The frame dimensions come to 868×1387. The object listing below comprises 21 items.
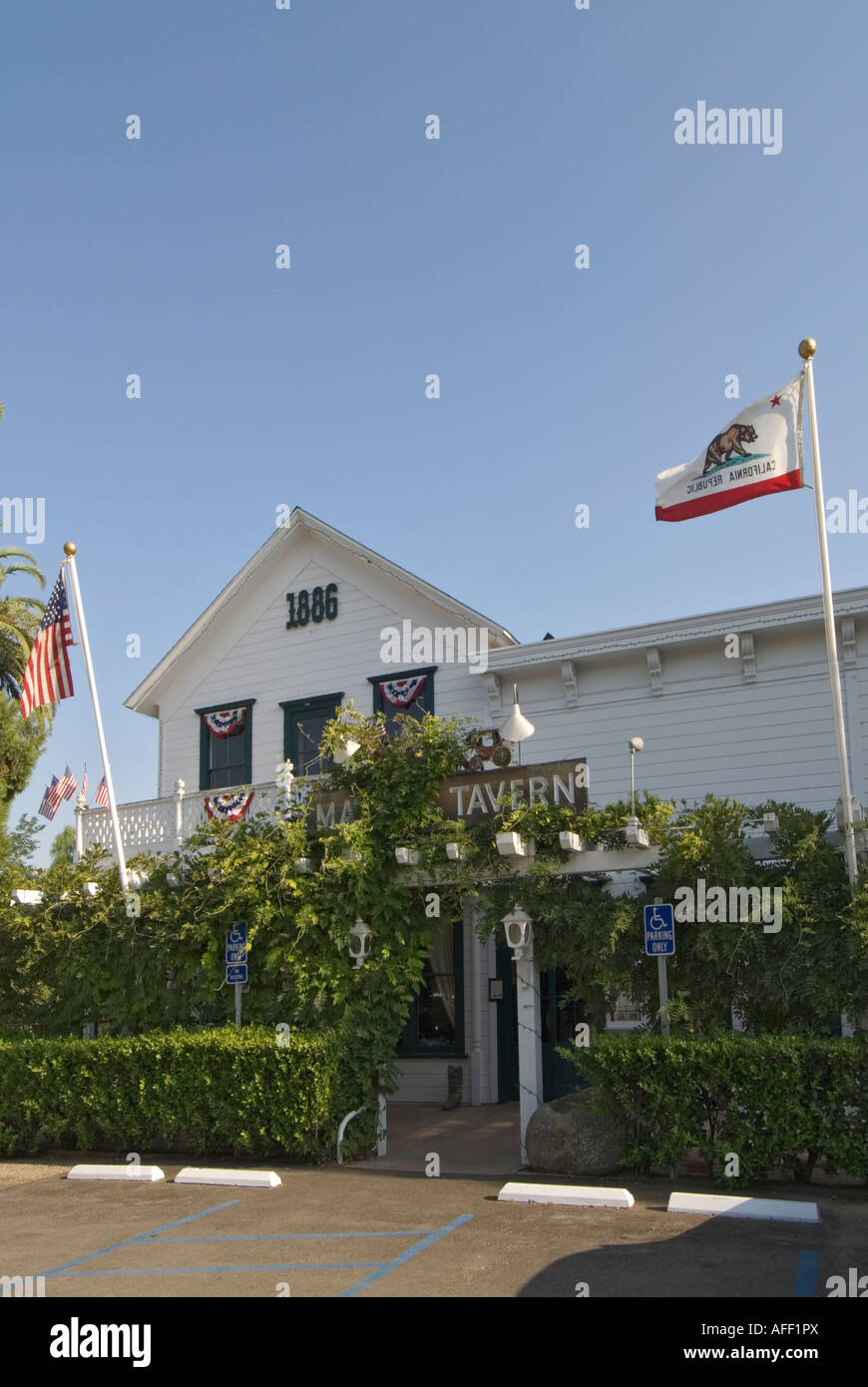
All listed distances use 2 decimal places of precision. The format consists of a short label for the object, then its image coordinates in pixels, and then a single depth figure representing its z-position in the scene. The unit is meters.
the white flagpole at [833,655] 10.48
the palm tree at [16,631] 29.55
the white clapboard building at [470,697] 14.64
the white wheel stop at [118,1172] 11.53
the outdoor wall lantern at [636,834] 11.40
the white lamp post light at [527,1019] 11.95
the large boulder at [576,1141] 10.83
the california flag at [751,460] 10.84
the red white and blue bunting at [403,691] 17.31
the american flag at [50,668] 14.41
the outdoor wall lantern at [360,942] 12.72
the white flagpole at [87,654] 14.12
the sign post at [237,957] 13.12
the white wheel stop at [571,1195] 9.28
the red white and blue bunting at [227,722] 18.89
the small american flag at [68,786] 26.81
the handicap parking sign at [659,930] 10.99
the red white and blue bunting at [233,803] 14.99
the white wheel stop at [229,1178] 10.86
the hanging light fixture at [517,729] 12.26
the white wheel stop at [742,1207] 8.59
